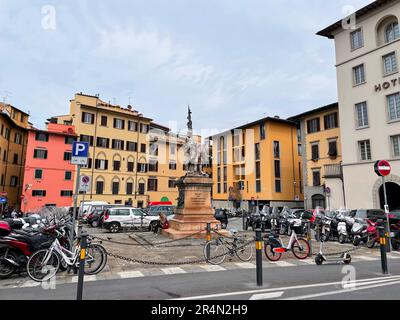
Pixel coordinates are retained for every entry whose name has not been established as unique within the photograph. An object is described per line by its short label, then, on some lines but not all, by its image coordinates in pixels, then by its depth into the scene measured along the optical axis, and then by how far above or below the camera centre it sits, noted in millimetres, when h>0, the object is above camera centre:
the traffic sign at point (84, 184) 10059 +775
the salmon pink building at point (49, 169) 37812 +4964
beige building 23859 +9084
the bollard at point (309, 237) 10152 -1068
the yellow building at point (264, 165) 43125 +6361
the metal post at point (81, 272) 5140 -1109
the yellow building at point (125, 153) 41500 +8164
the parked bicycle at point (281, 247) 9375 -1284
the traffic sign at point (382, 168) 11273 +1473
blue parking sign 8086 +1450
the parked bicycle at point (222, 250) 9091 -1315
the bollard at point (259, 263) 6414 -1192
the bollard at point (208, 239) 9031 -1057
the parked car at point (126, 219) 19500 -817
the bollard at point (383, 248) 7703 -1056
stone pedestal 14388 -9
